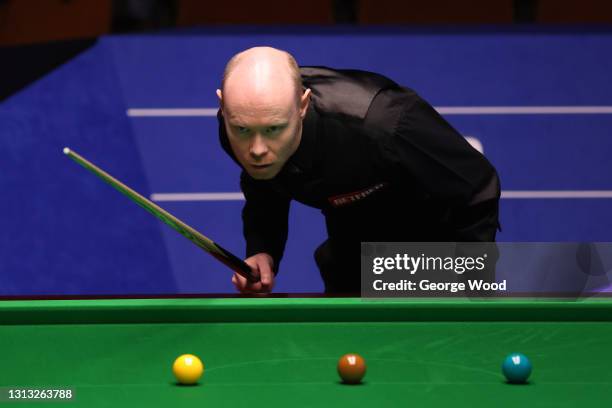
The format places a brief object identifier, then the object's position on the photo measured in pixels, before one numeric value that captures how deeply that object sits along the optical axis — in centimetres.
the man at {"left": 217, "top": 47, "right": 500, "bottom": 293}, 552
